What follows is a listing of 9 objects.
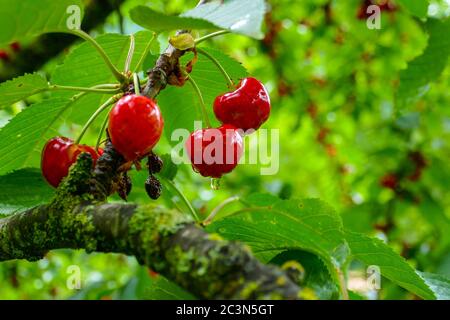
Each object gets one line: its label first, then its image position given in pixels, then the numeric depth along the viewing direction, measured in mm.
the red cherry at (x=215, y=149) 431
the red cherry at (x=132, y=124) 396
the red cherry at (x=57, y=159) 424
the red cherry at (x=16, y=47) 824
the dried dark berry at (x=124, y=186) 404
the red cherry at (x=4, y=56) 803
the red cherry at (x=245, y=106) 444
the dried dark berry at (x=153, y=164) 430
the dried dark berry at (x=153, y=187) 427
